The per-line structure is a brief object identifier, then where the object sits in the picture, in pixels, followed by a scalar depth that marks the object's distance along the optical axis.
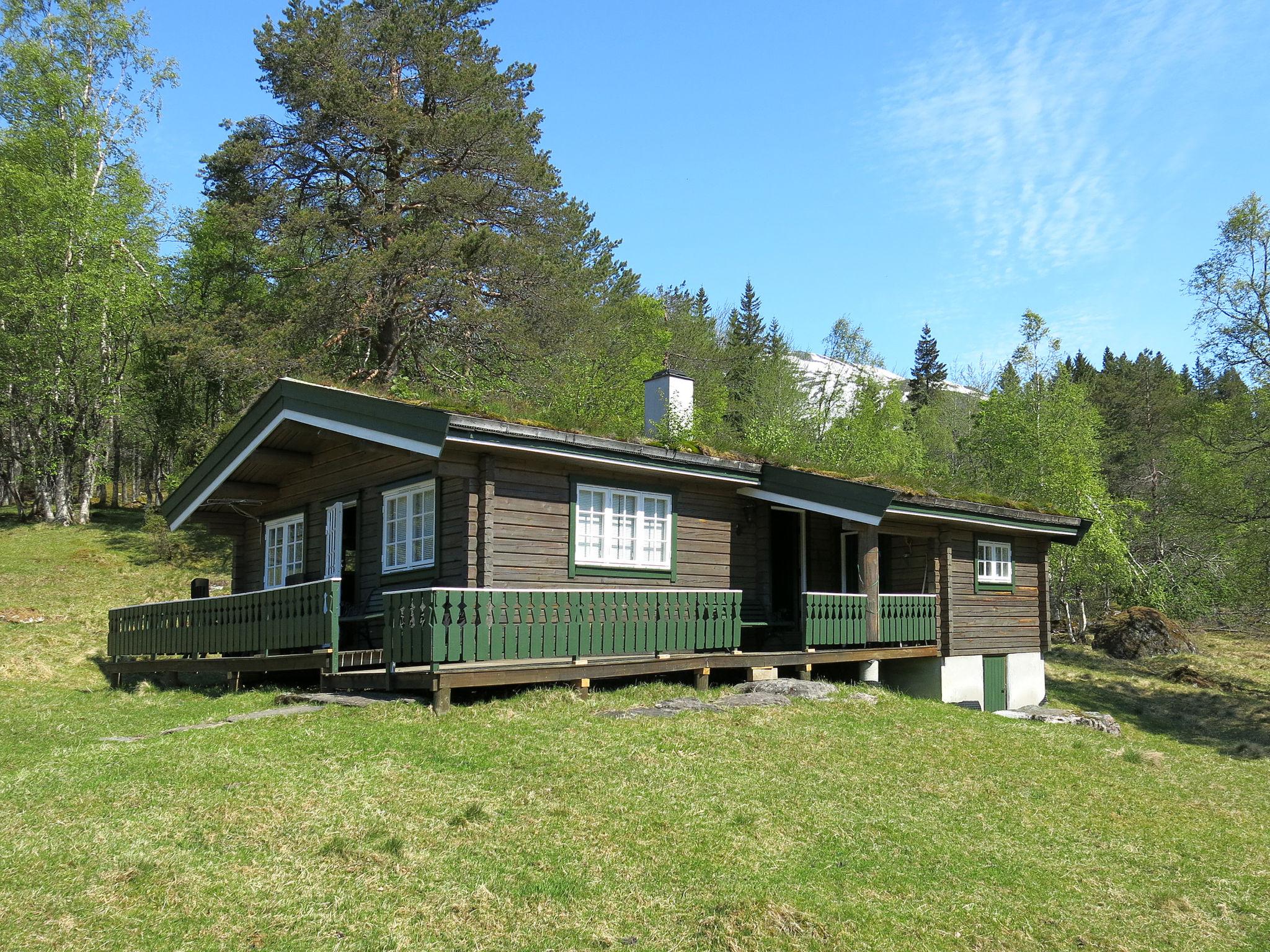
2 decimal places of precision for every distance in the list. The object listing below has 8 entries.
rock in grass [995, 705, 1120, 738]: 17.19
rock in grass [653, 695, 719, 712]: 13.00
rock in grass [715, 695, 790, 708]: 13.67
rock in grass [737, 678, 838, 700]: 14.73
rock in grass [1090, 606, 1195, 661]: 31.64
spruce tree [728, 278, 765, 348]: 68.62
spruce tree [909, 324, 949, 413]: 79.00
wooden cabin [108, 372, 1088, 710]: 13.05
